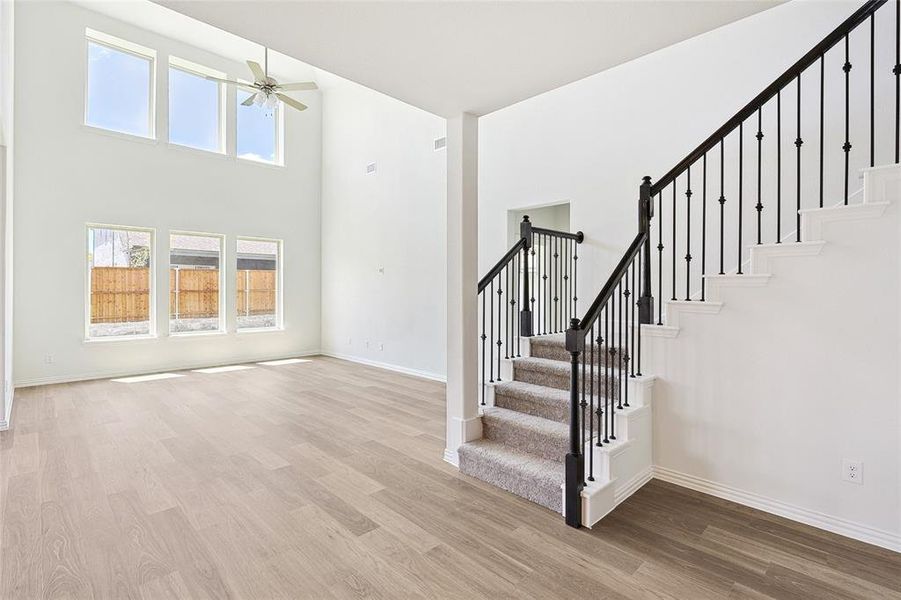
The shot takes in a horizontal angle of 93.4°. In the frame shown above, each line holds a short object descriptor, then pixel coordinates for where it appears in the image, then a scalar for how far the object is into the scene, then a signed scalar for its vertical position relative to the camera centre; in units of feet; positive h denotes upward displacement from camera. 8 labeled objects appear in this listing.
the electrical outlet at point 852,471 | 7.64 -3.08
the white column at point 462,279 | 10.93 +0.55
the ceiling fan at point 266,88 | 16.90 +8.75
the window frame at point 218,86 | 23.81 +12.67
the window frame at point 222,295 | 25.83 +0.24
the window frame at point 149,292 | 21.35 +0.12
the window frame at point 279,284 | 28.30 +1.02
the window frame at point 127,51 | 21.37 +13.30
